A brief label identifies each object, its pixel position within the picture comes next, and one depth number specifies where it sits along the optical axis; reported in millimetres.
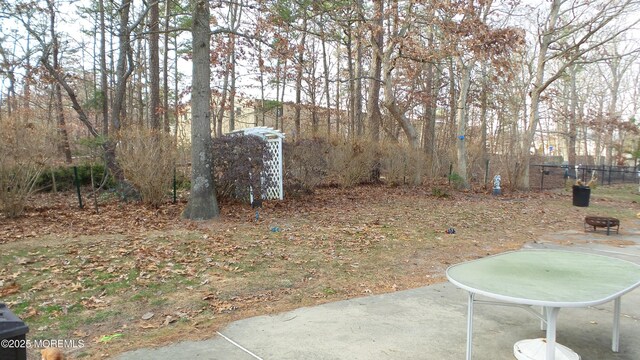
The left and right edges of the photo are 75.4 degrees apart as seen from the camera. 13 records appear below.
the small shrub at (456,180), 15914
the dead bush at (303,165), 11273
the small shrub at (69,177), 12812
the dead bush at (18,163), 7648
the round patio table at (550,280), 2645
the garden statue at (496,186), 15250
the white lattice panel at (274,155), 10586
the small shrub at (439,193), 13684
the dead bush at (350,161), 14344
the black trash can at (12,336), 1707
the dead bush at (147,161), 9070
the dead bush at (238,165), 9289
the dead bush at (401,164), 15664
